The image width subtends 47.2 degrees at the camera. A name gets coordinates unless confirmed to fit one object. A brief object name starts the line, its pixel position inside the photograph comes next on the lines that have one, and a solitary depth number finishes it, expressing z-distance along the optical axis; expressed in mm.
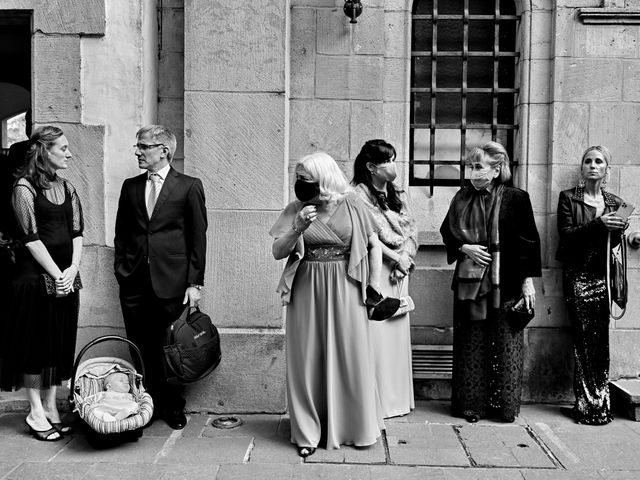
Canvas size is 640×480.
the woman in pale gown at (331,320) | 4859
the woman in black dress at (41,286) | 5082
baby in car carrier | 4824
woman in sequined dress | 5684
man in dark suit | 5359
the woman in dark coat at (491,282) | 5633
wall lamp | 6031
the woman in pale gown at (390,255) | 5633
